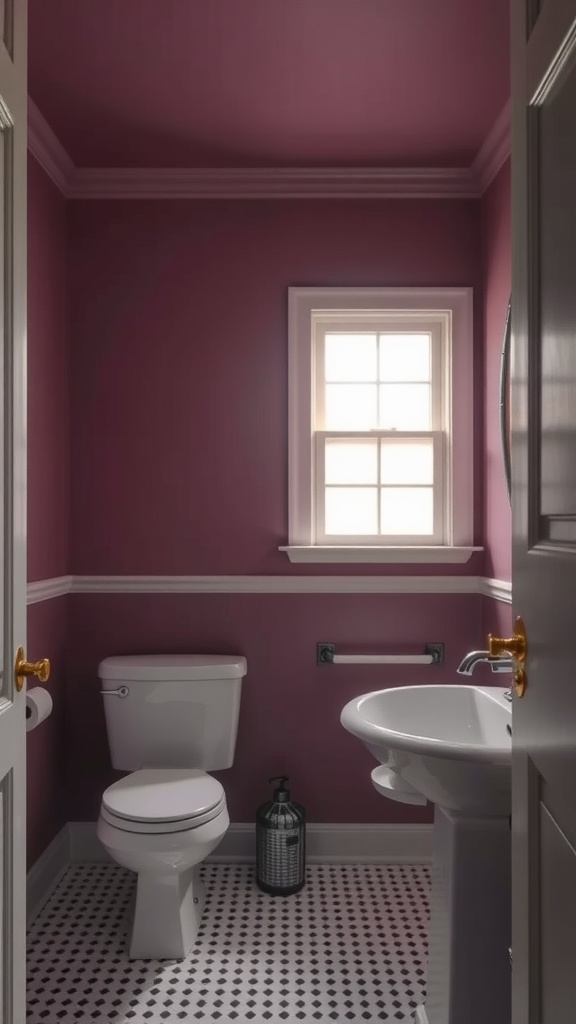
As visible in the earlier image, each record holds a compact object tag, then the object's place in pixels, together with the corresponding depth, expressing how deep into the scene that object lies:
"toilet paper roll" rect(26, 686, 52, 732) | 2.21
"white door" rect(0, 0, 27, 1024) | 1.17
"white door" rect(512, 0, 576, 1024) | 0.87
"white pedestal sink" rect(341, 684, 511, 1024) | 1.43
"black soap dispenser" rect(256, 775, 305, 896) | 2.55
